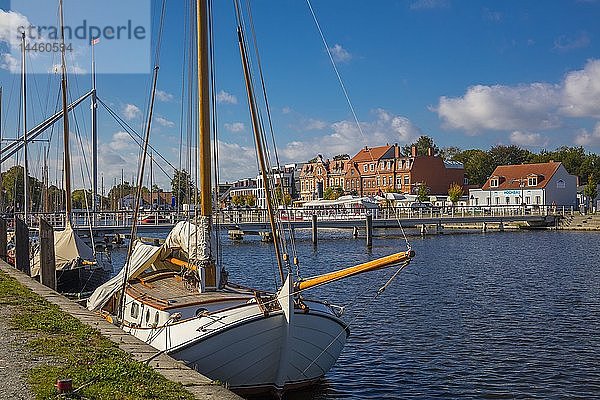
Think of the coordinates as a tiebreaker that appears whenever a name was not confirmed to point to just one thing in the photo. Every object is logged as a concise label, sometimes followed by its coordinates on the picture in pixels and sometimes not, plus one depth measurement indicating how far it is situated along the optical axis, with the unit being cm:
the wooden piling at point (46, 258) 2581
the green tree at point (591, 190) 11069
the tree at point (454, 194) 11550
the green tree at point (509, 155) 15462
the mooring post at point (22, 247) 2862
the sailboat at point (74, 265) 3120
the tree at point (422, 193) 11778
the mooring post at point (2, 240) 3414
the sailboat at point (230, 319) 1405
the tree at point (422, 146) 17048
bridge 6221
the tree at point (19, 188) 10550
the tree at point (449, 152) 16768
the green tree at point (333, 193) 13775
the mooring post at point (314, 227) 6775
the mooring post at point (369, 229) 6609
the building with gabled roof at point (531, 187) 10744
